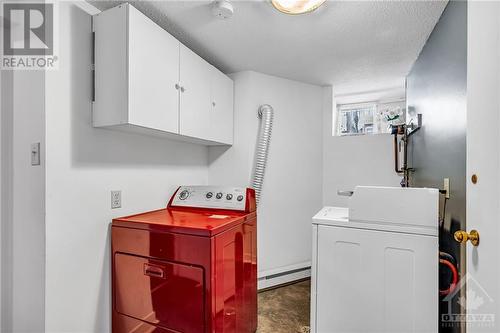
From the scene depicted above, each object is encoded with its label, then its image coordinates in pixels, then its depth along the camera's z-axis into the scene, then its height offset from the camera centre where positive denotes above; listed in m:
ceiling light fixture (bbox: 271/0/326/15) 1.44 +0.93
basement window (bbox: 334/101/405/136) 3.04 +0.59
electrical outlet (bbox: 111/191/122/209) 1.61 -0.23
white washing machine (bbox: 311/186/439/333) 1.32 -0.57
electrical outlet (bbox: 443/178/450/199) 1.48 -0.13
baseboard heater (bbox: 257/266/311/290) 2.59 -1.24
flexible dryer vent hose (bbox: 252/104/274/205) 2.50 +0.18
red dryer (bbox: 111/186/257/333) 1.36 -0.64
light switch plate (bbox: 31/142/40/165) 1.30 +0.05
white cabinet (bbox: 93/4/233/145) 1.37 +0.53
